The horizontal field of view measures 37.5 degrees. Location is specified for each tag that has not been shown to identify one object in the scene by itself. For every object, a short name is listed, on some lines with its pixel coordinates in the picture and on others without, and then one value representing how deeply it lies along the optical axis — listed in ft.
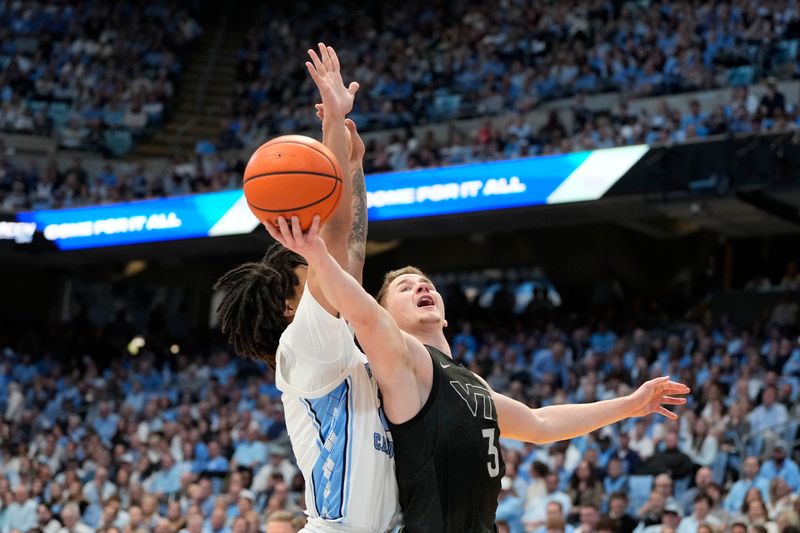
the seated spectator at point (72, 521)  48.80
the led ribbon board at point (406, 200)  53.47
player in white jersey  12.60
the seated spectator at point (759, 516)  34.81
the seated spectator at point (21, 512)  52.11
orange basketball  11.94
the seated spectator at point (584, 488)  39.86
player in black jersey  12.16
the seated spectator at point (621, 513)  37.32
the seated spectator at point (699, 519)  36.06
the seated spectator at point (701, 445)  41.29
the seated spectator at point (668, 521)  34.91
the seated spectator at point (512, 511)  40.86
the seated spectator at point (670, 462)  40.45
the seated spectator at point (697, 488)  38.22
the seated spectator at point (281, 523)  23.57
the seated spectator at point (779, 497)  36.09
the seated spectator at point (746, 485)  37.82
